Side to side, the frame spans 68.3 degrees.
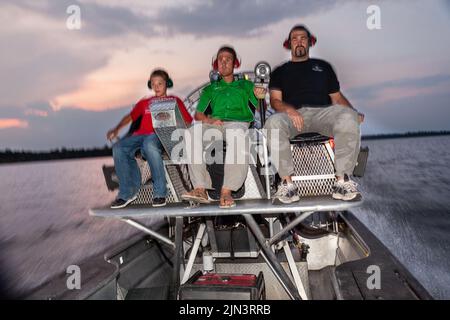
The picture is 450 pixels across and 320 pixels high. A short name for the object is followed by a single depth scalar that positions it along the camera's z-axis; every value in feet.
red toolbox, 9.36
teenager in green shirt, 10.36
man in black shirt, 10.02
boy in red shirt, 11.24
